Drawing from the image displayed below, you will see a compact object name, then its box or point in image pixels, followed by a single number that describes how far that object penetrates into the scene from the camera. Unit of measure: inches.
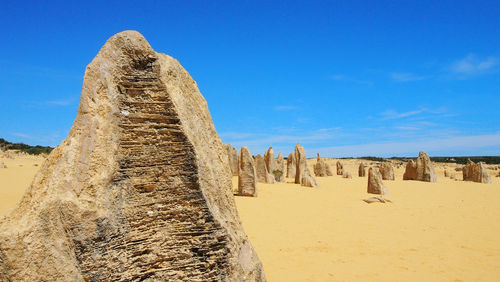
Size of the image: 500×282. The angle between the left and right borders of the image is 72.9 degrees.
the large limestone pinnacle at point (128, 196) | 94.0
